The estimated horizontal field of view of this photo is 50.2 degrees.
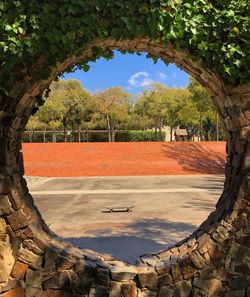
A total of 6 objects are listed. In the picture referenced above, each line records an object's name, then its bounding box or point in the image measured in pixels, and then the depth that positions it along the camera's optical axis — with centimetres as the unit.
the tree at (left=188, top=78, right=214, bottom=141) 3171
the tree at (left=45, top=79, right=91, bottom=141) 3962
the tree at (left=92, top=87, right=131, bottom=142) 4089
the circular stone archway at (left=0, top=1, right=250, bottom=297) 326
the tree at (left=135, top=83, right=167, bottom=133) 4514
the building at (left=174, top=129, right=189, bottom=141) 5396
